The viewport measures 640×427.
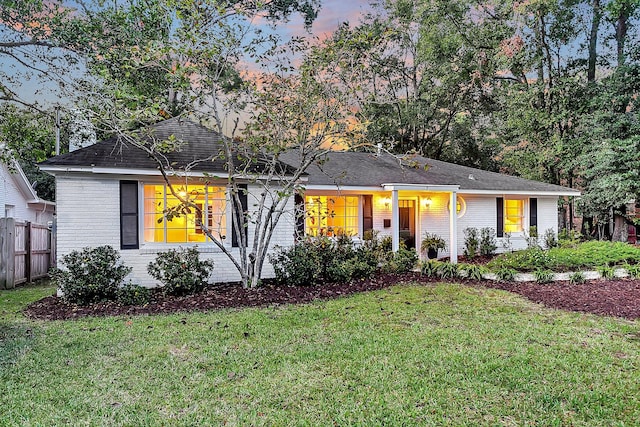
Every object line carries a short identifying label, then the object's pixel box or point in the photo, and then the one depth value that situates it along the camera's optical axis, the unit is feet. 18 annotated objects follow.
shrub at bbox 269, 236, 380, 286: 30.12
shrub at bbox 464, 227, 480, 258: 46.73
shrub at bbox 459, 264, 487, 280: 33.06
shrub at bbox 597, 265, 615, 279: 33.09
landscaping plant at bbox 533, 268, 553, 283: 31.68
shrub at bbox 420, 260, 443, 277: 34.53
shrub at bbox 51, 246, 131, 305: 25.57
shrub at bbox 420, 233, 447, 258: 45.27
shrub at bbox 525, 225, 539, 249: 49.11
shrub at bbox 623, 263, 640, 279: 33.63
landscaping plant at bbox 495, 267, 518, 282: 32.42
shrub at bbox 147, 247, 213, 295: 26.89
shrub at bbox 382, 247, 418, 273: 35.96
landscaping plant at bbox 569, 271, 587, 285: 31.27
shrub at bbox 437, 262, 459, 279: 33.76
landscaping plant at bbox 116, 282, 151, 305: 25.80
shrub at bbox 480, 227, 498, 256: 47.78
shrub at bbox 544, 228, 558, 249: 49.06
